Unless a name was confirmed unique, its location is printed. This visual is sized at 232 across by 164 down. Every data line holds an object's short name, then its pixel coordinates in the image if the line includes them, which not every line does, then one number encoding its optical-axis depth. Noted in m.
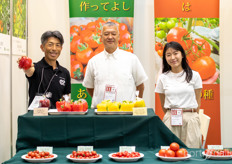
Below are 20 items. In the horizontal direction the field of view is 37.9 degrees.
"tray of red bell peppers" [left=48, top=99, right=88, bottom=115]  2.72
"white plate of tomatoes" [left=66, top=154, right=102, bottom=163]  2.31
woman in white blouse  3.26
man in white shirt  3.59
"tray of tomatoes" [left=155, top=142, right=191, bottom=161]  2.36
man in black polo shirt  3.29
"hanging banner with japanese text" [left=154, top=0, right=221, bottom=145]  4.84
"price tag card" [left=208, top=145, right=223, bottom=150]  2.51
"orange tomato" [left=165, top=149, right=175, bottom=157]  2.36
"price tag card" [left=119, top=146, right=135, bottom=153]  2.49
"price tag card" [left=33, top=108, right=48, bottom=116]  2.70
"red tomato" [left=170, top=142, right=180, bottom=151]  2.41
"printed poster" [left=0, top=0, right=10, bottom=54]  3.55
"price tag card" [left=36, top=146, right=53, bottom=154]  2.46
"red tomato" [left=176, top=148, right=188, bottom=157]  2.37
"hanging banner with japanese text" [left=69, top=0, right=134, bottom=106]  4.83
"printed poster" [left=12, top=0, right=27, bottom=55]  4.05
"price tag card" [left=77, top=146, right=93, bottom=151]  2.46
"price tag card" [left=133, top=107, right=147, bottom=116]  2.70
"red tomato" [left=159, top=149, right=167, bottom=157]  2.39
